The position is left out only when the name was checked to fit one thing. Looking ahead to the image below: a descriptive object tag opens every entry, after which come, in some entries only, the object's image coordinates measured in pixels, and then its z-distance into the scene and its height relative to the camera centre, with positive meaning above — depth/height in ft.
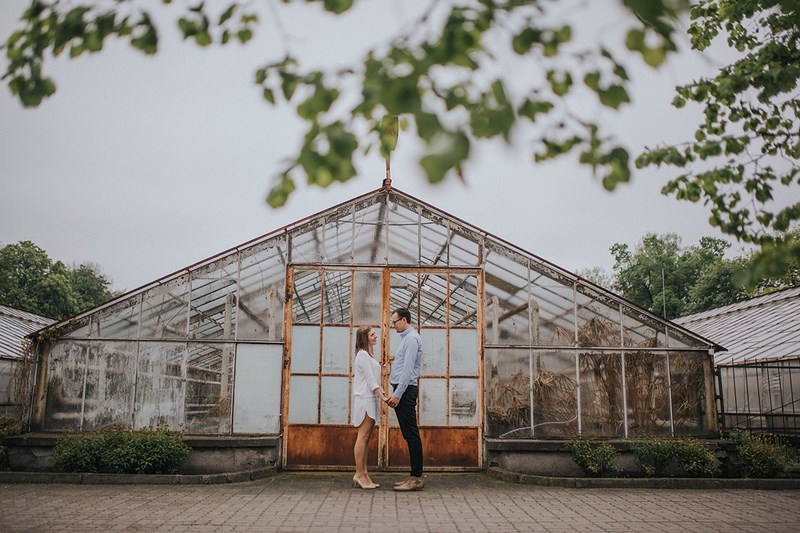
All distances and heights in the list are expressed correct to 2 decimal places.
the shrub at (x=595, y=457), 30.83 -2.66
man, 27.68 +0.33
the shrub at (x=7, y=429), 31.07 -1.65
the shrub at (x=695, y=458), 30.80 -2.66
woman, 27.86 -0.10
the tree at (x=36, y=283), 143.64 +24.43
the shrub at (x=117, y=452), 29.25 -2.52
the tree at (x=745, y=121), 19.75 +9.98
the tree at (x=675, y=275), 153.58 +32.03
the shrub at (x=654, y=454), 30.91 -2.51
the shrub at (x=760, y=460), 31.14 -2.73
